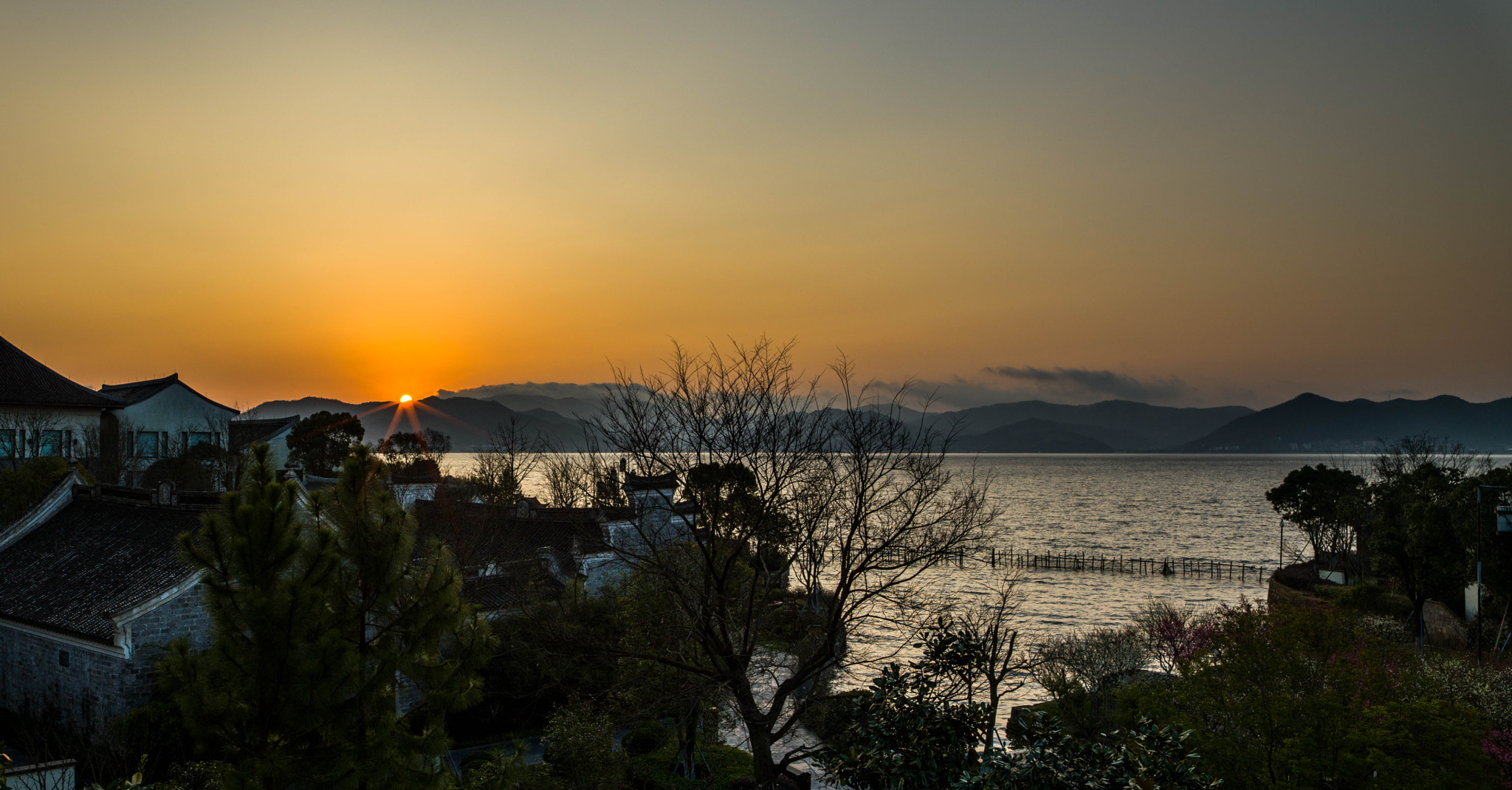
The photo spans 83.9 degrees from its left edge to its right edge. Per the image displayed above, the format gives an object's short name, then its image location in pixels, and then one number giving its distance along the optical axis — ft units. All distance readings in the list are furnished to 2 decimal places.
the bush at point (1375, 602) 148.87
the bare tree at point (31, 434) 176.65
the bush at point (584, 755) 68.80
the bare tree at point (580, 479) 73.72
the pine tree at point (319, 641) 37.65
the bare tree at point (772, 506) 59.62
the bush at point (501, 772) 48.14
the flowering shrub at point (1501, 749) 56.75
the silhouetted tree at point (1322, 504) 203.21
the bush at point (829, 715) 50.20
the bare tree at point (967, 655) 47.67
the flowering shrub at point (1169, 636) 127.44
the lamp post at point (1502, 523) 111.14
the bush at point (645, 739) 92.38
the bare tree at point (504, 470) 174.40
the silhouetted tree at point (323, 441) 248.11
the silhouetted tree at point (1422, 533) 129.70
